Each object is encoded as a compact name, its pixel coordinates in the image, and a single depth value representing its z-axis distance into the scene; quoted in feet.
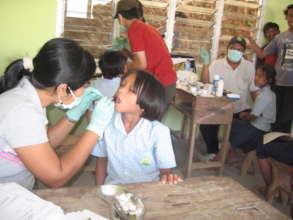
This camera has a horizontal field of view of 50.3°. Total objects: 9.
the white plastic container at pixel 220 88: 8.98
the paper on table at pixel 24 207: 2.52
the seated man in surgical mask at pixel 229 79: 10.46
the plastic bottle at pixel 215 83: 9.19
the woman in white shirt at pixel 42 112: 3.40
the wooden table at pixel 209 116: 8.64
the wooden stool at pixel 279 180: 7.57
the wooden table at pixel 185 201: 2.99
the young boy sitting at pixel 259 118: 8.90
